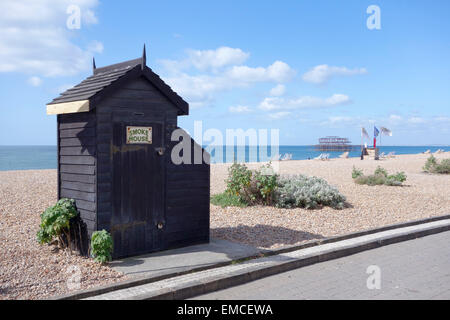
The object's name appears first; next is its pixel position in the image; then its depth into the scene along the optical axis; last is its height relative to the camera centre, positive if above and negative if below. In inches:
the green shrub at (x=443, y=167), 907.4 -18.4
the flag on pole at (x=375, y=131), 1871.6 +123.8
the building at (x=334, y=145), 3961.6 +129.7
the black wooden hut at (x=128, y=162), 259.3 -2.7
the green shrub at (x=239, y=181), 468.4 -25.8
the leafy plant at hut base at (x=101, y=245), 246.0 -51.6
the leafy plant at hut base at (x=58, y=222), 263.3 -40.7
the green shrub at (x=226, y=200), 472.7 -49.2
